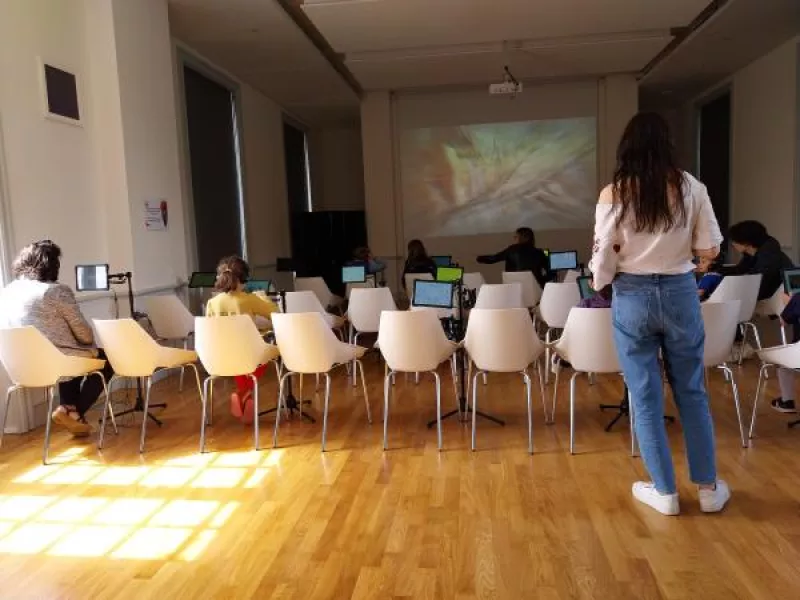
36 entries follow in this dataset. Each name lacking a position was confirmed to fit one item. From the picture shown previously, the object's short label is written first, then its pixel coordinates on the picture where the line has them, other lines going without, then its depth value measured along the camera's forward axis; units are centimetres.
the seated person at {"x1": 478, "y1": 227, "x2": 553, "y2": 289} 745
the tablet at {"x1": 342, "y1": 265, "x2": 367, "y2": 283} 621
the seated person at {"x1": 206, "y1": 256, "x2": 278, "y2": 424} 455
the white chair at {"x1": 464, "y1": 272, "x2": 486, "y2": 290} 695
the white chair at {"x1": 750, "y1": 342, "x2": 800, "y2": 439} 363
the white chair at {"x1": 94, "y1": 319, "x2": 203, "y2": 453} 421
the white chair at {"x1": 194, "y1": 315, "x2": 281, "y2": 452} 411
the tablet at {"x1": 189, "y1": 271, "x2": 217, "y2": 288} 630
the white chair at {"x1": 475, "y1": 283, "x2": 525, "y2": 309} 545
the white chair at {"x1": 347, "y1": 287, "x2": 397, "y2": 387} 585
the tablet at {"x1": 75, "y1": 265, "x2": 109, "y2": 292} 466
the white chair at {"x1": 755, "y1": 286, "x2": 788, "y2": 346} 527
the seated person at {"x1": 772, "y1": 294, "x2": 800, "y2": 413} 436
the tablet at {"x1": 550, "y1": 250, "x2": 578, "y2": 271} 684
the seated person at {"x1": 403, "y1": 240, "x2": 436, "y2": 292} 754
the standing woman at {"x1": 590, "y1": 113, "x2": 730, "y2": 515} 279
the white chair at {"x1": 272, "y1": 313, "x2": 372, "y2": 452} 412
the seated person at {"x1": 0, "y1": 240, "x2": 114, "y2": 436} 412
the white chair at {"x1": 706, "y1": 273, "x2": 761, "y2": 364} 504
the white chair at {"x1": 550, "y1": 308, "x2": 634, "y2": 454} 373
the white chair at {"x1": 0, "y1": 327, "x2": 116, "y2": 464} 391
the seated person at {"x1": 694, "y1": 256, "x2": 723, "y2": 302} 525
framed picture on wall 511
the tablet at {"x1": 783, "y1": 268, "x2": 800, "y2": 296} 392
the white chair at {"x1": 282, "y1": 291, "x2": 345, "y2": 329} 579
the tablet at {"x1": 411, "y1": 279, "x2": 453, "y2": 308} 425
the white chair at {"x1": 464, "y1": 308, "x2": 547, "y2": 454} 389
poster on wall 615
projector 877
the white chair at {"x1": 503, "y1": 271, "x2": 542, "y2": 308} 685
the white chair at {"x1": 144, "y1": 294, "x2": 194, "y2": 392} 580
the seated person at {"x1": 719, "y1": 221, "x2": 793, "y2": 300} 523
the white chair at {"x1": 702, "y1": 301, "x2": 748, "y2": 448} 366
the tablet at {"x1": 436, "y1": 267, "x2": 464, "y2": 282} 467
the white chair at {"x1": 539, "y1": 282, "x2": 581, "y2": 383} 557
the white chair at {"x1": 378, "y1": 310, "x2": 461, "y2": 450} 399
